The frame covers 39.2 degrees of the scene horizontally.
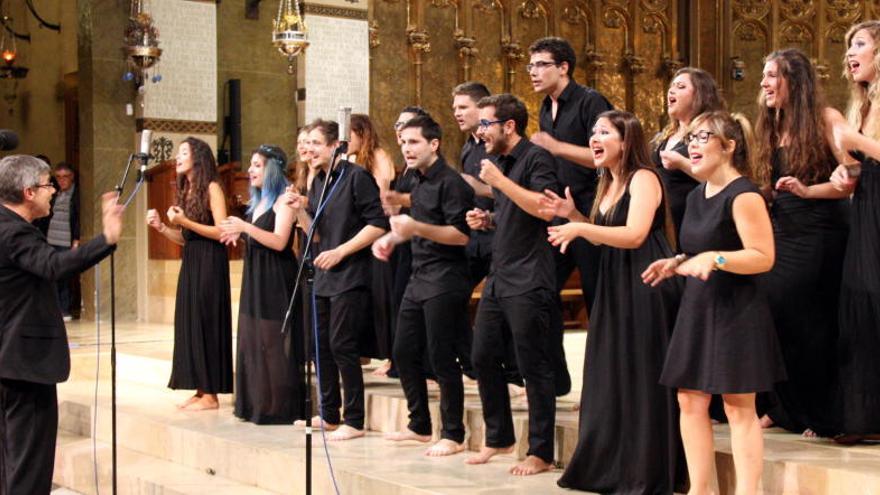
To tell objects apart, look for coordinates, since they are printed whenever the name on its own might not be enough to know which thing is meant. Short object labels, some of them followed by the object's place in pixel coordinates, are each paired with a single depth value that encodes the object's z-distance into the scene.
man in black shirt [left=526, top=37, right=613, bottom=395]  5.15
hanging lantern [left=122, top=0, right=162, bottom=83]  10.65
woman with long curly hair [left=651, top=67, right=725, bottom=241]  4.72
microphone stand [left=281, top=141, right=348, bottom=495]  4.43
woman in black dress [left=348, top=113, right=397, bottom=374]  6.21
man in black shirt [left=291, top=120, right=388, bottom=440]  5.92
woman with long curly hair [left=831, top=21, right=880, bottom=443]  4.50
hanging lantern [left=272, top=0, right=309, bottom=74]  10.35
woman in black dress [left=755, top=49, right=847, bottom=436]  4.63
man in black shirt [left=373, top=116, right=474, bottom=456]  5.35
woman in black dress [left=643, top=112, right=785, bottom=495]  3.91
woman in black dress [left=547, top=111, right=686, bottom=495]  4.41
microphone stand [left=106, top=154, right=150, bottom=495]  5.48
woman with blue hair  6.51
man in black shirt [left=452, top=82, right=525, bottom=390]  5.64
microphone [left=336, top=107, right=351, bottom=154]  4.62
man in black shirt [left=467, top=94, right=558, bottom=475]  4.84
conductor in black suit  4.76
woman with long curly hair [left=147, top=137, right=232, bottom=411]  6.86
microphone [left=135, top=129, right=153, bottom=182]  5.09
